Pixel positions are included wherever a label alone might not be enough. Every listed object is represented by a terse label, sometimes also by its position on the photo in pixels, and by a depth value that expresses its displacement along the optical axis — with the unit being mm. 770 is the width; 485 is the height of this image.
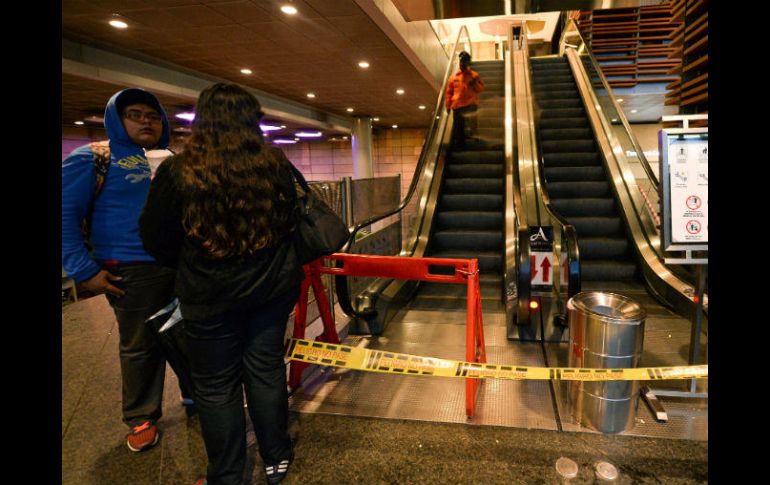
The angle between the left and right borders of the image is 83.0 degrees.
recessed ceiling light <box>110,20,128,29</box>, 5598
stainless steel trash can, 2400
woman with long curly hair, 1696
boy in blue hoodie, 2113
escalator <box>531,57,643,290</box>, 4895
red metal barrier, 2689
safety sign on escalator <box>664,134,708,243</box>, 2494
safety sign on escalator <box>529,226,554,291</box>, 3883
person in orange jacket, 7305
